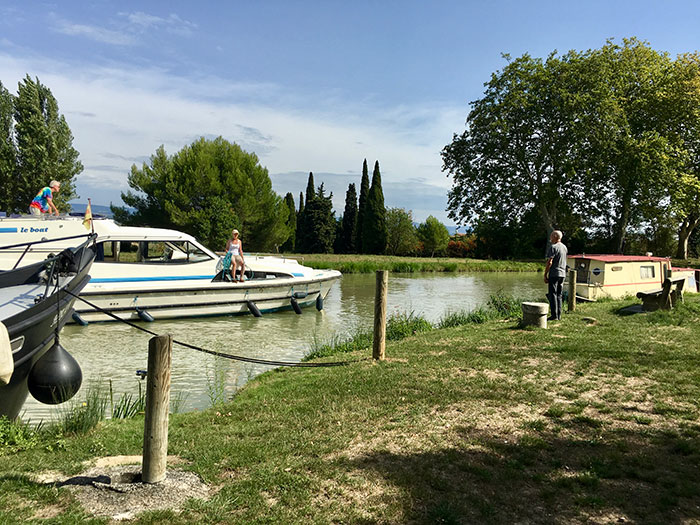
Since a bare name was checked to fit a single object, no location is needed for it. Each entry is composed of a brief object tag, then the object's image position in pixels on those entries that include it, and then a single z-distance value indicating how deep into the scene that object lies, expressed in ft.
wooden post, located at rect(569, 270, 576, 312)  40.83
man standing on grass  35.58
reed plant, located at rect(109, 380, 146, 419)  21.08
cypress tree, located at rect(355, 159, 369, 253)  183.62
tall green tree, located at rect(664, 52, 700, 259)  110.83
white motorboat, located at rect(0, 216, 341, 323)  45.57
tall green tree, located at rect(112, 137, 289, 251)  126.21
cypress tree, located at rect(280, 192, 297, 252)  184.91
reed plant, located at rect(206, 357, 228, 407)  23.26
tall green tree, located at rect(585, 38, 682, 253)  112.57
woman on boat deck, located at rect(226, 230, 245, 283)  51.16
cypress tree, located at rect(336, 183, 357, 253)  189.47
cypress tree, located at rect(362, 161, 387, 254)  178.60
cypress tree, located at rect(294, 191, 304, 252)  185.40
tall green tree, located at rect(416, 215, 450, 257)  180.24
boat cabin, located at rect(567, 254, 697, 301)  51.01
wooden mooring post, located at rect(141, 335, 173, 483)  12.57
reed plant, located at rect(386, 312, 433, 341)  35.55
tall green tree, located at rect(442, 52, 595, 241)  117.19
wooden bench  36.14
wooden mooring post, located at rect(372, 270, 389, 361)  25.63
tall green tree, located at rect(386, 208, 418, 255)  183.62
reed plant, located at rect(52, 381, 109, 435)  17.40
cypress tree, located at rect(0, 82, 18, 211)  116.47
